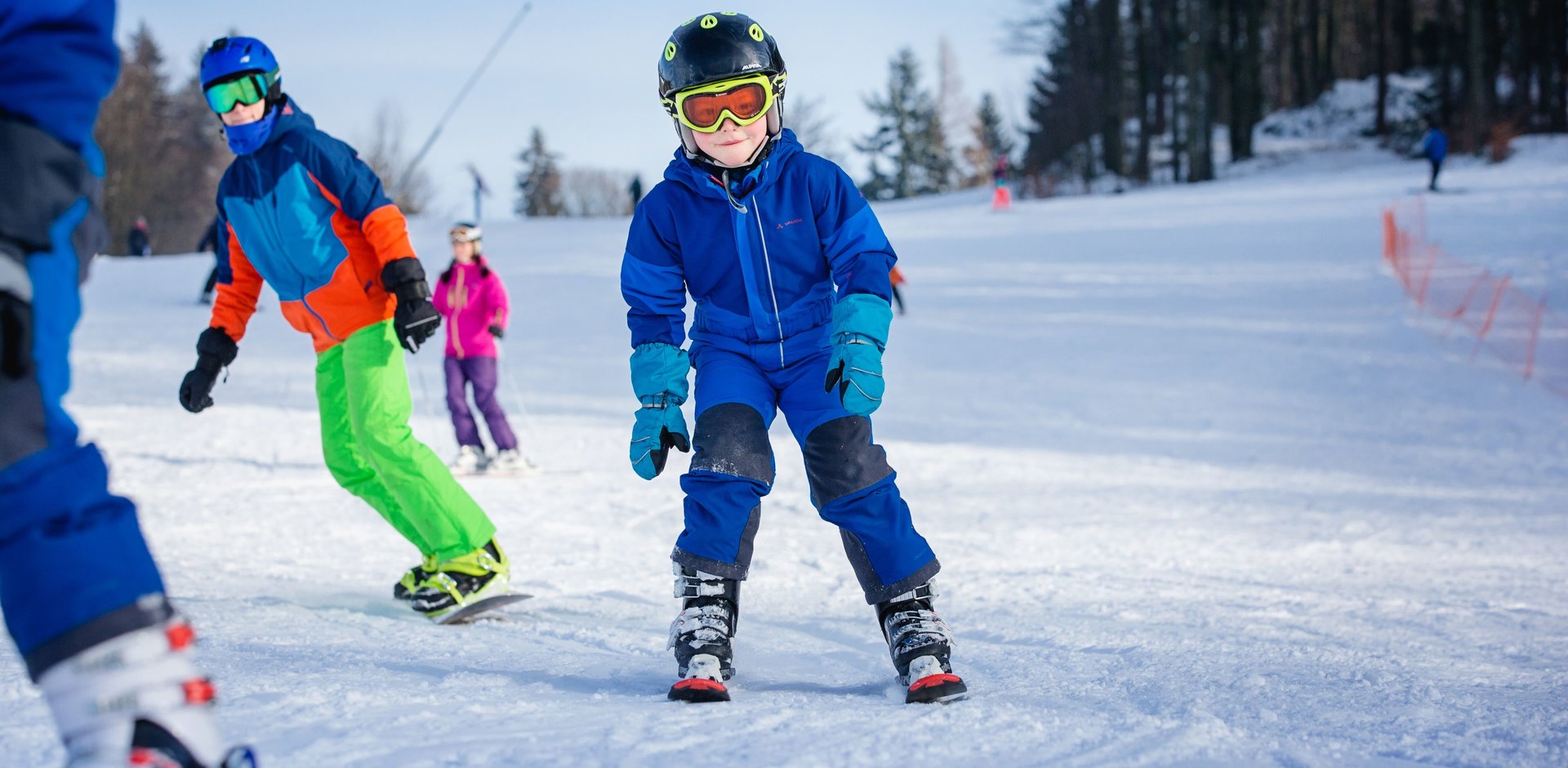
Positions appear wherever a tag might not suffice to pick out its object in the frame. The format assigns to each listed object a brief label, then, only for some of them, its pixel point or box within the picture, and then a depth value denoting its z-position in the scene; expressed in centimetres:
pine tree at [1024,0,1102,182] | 4681
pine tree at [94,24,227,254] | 4741
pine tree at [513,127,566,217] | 6644
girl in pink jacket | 844
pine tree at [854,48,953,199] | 6519
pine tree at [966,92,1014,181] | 6888
